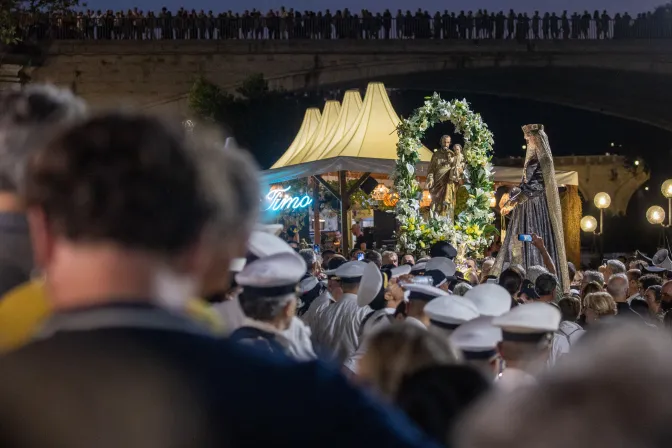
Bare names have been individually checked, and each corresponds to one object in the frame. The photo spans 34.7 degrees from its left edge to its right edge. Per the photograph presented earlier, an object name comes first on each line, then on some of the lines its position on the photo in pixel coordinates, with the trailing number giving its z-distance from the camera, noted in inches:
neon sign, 806.3
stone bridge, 1454.2
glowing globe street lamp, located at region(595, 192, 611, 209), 866.1
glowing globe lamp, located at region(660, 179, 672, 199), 784.9
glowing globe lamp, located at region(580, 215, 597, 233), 908.0
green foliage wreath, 605.6
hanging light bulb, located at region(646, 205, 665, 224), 786.8
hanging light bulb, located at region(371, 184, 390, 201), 769.6
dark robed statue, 493.0
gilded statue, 614.2
